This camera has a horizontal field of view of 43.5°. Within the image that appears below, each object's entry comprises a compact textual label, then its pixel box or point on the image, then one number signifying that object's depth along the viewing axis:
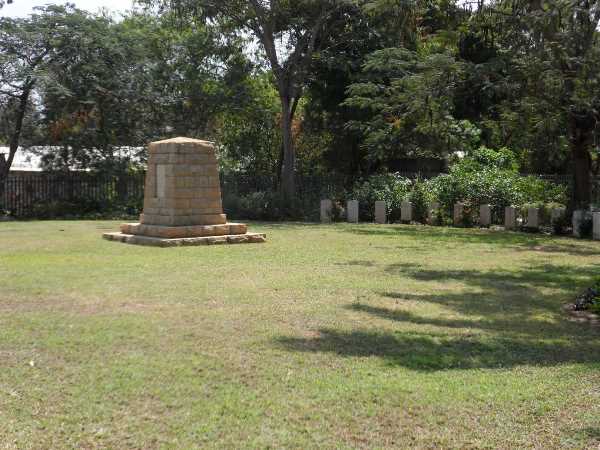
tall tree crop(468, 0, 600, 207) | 14.09
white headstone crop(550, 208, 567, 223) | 21.17
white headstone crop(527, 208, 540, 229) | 21.72
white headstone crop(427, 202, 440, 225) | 24.97
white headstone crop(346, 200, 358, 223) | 26.73
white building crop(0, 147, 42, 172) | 38.28
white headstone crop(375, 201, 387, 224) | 26.20
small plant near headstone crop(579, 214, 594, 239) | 19.78
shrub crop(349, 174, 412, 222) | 26.73
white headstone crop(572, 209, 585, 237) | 19.95
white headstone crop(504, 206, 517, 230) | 22.66
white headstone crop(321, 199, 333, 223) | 27.03
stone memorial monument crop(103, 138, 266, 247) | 17.73
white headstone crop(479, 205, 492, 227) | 23.45
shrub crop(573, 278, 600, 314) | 9.09
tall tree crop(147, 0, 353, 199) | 28.92
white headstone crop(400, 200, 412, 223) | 25.39
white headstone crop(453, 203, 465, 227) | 24.27
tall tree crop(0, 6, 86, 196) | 28.52
